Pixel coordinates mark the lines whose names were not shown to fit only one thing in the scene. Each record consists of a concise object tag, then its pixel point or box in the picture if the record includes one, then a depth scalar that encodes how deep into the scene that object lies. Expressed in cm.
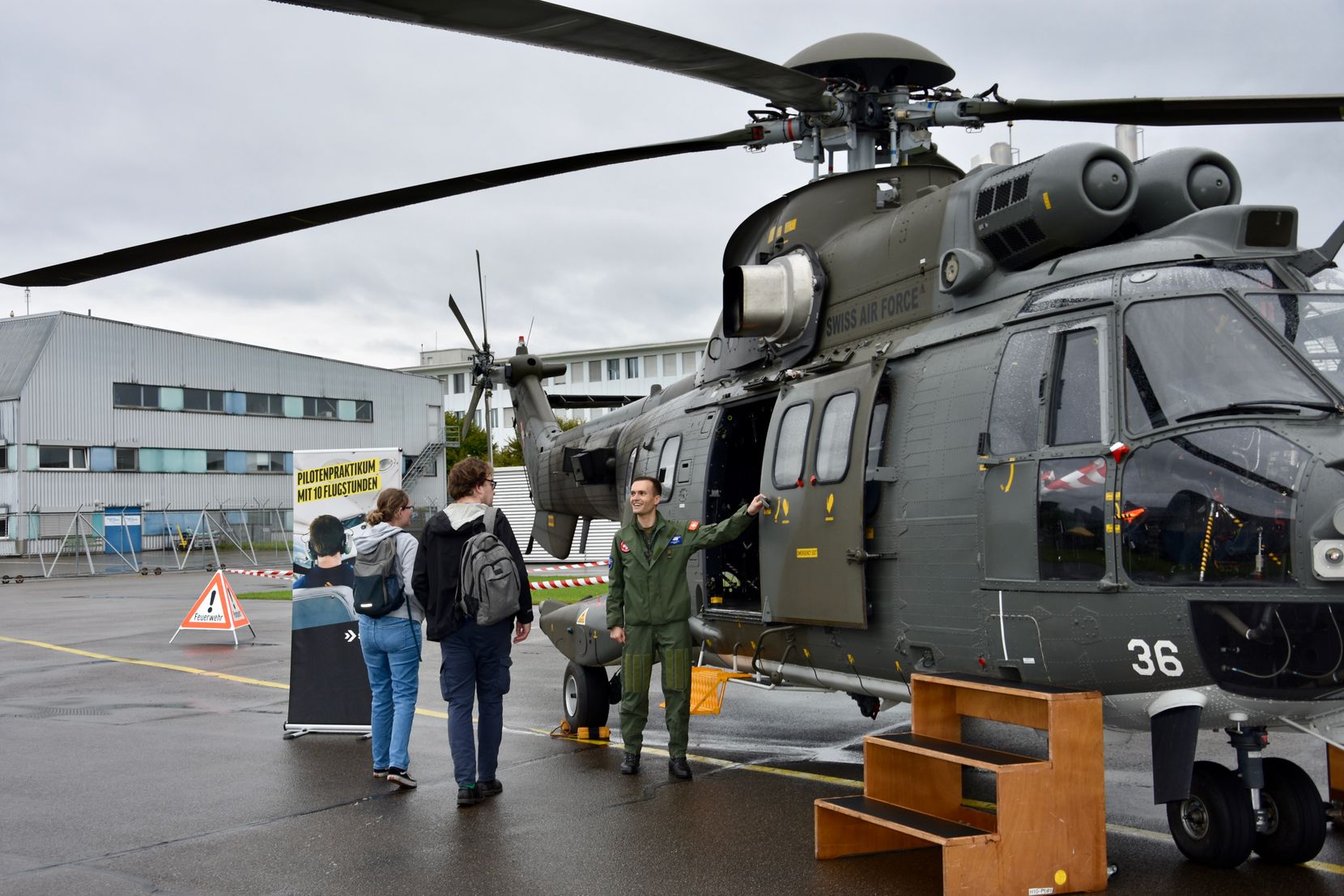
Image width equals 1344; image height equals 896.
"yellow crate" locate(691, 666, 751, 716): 838
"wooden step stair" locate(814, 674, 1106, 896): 502
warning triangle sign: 1667
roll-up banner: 966
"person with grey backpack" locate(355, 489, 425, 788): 775
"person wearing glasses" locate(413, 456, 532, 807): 725
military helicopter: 498
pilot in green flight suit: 794
